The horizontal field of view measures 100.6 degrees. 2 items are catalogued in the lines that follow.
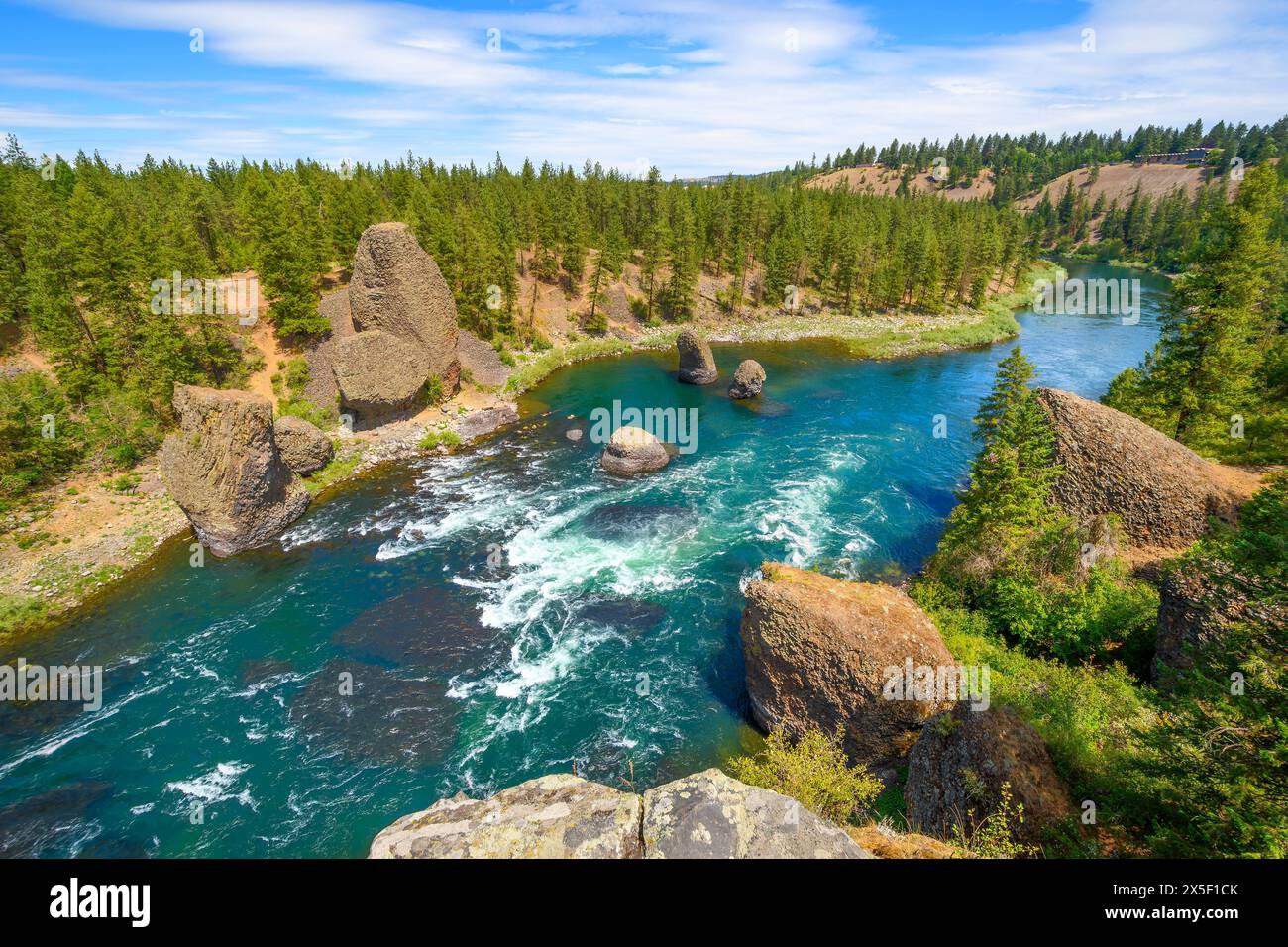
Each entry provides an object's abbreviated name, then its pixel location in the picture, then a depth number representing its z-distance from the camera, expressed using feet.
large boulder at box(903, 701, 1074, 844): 45.98
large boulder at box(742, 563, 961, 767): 63.87
